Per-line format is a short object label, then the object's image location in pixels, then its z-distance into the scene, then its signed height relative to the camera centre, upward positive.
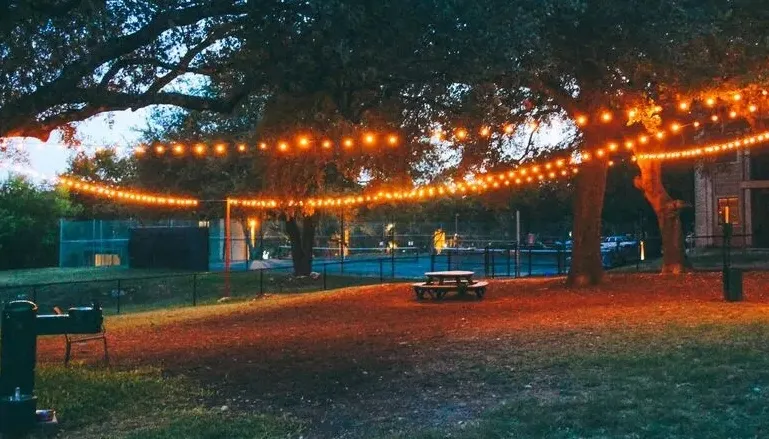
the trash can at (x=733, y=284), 13.97 -0.75
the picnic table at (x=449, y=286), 17.45 -0.93
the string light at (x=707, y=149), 19.34 +2.77
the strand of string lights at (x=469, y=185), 21.28 +2.00
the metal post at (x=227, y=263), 23.42 -0.51
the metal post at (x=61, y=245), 38.97 +0.20
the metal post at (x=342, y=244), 30.67 +0.13
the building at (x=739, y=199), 37.25 +2.43
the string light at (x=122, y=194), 23.31 +1.90
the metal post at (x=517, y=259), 25.32 -0.45
